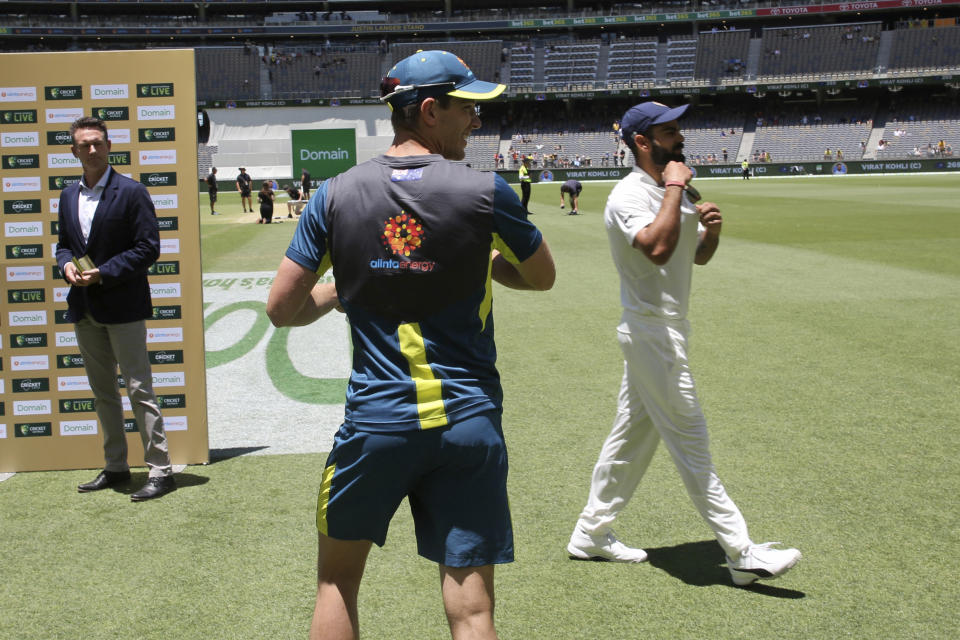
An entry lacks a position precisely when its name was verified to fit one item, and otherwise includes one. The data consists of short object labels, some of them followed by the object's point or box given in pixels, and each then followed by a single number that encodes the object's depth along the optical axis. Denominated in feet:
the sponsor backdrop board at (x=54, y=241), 19.62
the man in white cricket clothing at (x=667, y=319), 12.96
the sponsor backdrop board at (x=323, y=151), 141.90
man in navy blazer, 17.03
